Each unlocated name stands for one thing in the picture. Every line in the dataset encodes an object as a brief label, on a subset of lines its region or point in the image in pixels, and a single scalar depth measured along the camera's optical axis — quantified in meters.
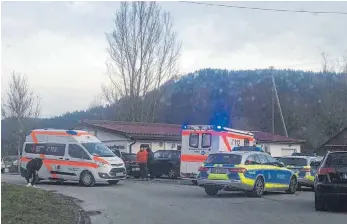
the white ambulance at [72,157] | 22.61
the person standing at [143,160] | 26.46
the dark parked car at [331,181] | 13.02
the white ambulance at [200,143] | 23.20
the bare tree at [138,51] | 46.44
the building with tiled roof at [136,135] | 36.66
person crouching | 21.00
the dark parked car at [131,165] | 29.12
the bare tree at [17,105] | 44.16
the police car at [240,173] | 17.14
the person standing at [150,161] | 27.19
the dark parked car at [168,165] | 27.98
